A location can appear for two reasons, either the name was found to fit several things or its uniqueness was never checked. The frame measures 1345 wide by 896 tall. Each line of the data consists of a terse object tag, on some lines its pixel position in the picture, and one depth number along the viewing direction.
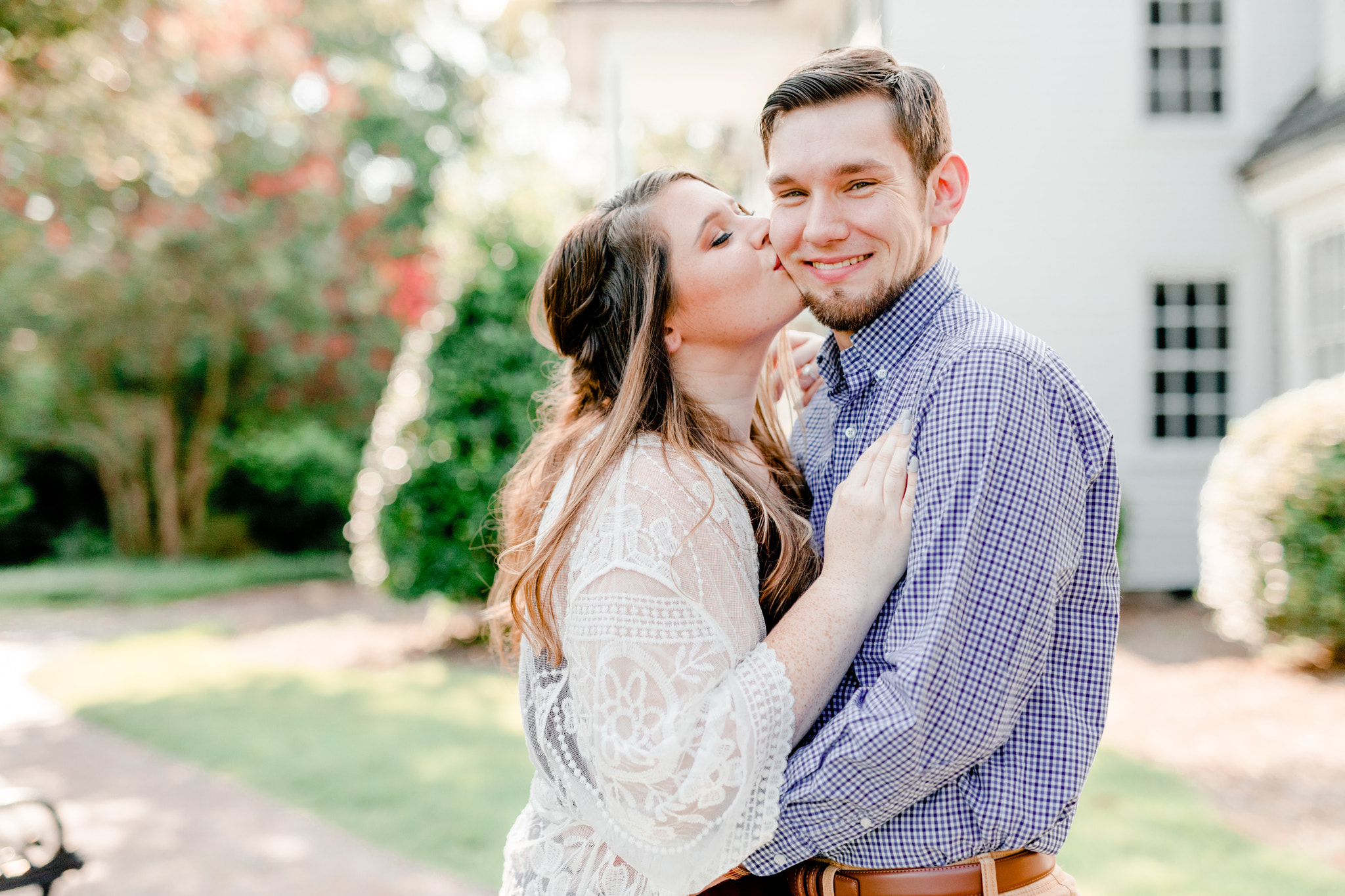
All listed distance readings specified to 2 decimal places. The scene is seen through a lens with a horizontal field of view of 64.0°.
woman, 1.81
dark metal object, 3.73
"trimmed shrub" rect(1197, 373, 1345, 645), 7.63
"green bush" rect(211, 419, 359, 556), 19.27
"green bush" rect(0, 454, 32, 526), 19.14
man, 1.65
